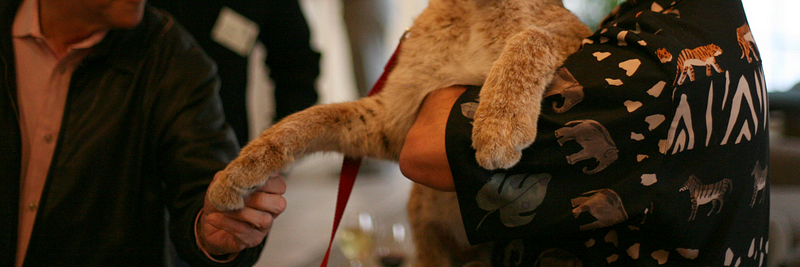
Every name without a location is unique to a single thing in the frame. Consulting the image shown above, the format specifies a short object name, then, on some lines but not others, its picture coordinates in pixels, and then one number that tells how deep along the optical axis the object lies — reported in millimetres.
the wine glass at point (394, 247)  3418
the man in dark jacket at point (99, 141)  3049
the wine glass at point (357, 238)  3399
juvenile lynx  2933
